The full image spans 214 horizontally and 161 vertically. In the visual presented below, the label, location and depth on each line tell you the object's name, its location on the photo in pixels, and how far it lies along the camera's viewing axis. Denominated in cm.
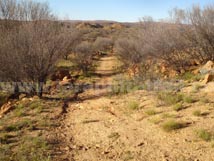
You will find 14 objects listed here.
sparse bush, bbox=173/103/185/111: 879
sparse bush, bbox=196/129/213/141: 663
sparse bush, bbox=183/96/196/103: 927
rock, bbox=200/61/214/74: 1292
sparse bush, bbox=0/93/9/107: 1298
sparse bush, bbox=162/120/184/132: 744
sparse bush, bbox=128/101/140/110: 977
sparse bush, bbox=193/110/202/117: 809
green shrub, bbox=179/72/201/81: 1265
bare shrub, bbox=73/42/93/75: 2463
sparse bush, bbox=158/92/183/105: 947
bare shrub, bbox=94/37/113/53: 4668
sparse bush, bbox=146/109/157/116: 882
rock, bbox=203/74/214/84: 1125
